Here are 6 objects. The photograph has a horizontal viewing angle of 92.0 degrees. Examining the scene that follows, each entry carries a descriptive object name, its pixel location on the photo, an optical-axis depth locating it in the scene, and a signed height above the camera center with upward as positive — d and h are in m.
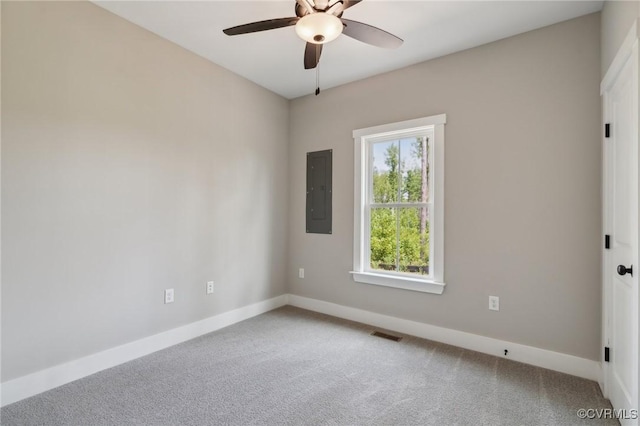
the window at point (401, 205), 2.99 +0.08
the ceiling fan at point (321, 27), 1.64 +1.11
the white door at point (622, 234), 1.57 -0.12
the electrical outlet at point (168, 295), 2.78 -0.76
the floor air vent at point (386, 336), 2.98 -1.22
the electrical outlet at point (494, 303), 2.66 -0.78
